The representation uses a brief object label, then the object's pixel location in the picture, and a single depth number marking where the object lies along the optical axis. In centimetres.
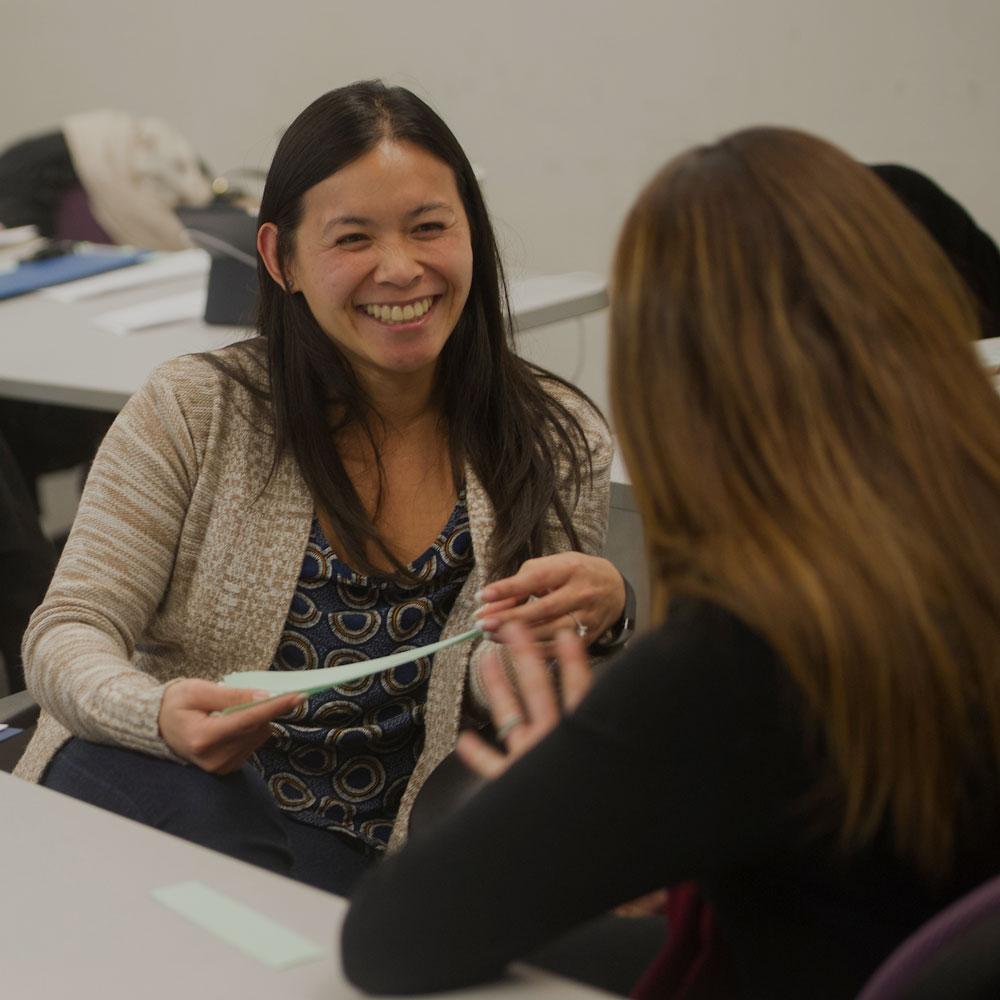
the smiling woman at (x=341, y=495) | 185
